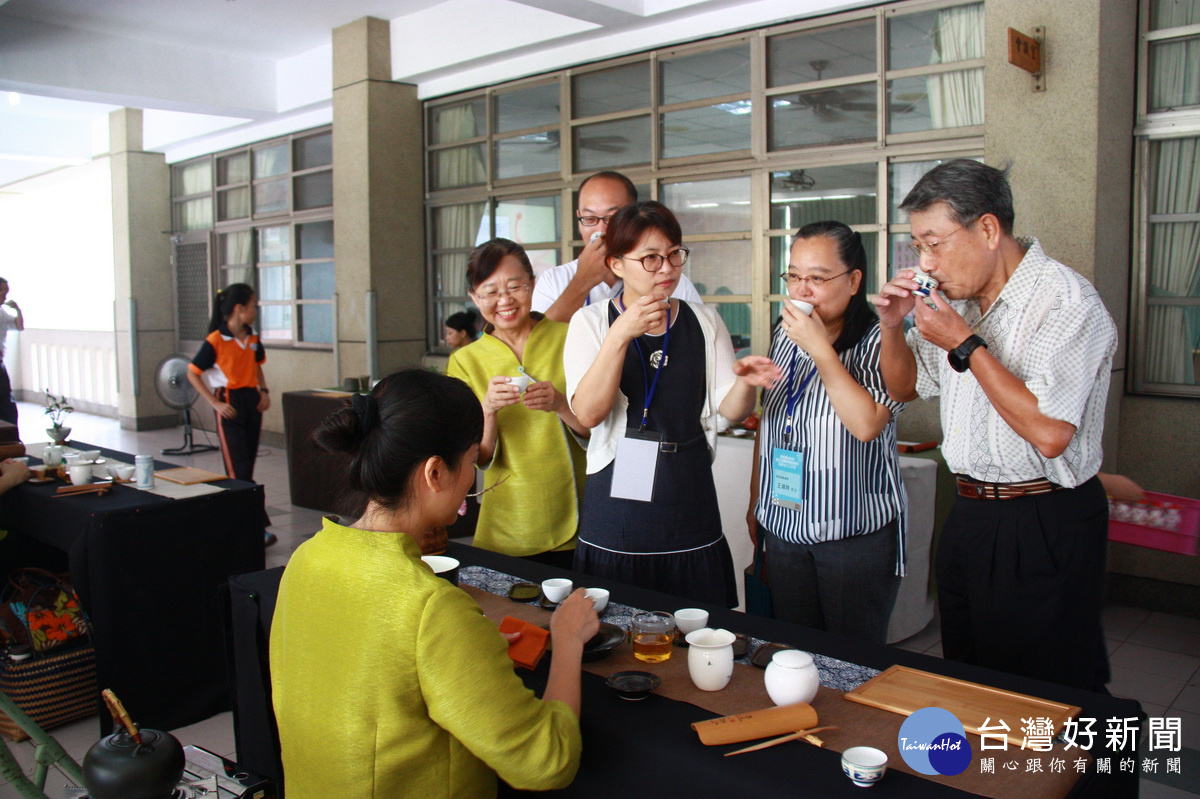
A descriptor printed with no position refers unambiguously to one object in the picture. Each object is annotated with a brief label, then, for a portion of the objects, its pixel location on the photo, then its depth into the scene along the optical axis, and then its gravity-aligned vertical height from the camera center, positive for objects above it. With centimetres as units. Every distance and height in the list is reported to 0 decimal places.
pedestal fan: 786 -46
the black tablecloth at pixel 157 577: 279 -81
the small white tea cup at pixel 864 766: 114 -58
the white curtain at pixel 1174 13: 369 +134
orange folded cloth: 157 -57
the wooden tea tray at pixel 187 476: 324 -55
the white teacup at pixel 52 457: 340 -48
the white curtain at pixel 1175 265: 378 +27
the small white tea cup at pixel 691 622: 164 -55
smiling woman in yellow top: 225 -26
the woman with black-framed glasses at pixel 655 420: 197 -21
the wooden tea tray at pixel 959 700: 128 -57
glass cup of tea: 155 -55
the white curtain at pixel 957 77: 420 +122
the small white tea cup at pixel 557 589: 182 -54
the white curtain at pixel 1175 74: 372 +109
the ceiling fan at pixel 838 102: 448 +122
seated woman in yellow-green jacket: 119 -45
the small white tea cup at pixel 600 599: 175 -54
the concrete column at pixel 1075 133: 354 +81
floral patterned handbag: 302 -100
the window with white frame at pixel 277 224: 803 +105
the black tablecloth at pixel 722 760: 117 -60
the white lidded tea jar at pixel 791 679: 134 -54
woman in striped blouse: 194 -32
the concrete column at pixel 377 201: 685 +105
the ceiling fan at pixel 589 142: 584 +129
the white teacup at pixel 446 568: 178 -49
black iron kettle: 140 -70
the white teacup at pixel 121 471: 330 -53
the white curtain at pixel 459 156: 679 +138
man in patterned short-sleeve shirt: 170 -18
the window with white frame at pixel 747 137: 439 +115
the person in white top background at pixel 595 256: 250 +21
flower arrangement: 388 -35
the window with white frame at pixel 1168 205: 374 +53
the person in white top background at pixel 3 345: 594 -9
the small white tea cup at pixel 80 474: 312 -51
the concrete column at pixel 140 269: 973 +71
